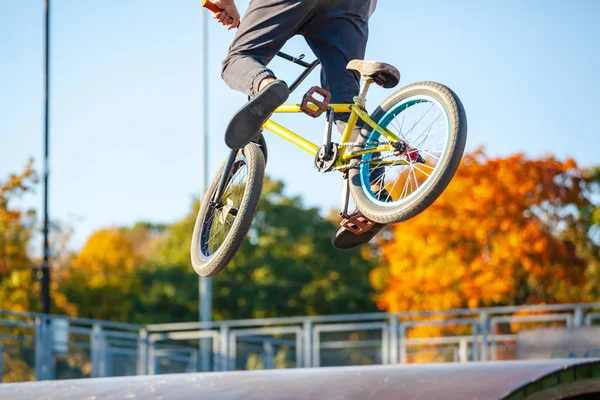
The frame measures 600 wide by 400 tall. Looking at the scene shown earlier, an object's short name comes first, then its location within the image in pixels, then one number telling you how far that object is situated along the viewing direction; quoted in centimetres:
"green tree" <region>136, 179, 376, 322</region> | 4319
